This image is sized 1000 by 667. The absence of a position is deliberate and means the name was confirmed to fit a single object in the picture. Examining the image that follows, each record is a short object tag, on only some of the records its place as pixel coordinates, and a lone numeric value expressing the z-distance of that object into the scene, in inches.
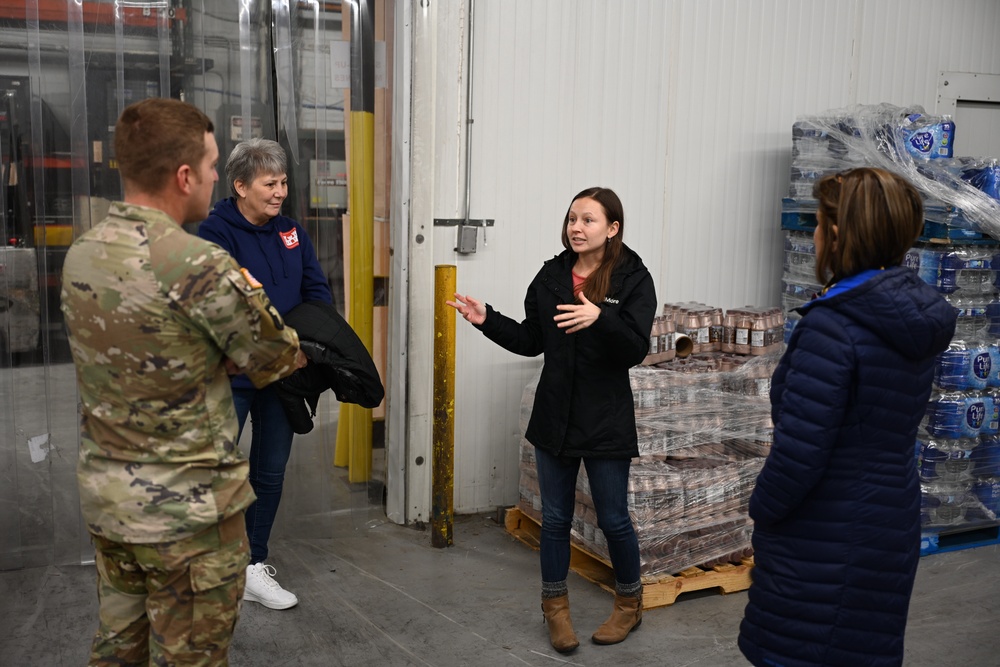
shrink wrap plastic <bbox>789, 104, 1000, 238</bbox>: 181.3
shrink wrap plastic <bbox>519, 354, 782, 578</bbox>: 162.7
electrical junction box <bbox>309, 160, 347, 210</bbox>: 181.3
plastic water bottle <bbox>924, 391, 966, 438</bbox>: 187.3
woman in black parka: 136.8
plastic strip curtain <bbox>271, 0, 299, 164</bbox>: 174.9
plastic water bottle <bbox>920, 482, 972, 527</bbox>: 191.0
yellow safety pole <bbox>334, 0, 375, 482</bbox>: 183.3
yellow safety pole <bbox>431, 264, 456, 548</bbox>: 171.5
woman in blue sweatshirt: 141.4
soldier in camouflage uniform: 83.1
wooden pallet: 160.1
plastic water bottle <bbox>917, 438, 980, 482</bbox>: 189.5
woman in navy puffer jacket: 91.3
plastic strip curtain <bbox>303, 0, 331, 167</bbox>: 177.5
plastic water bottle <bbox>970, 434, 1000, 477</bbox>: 193.9
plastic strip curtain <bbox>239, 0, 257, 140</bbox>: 172.9
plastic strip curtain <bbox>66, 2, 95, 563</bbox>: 160.9
